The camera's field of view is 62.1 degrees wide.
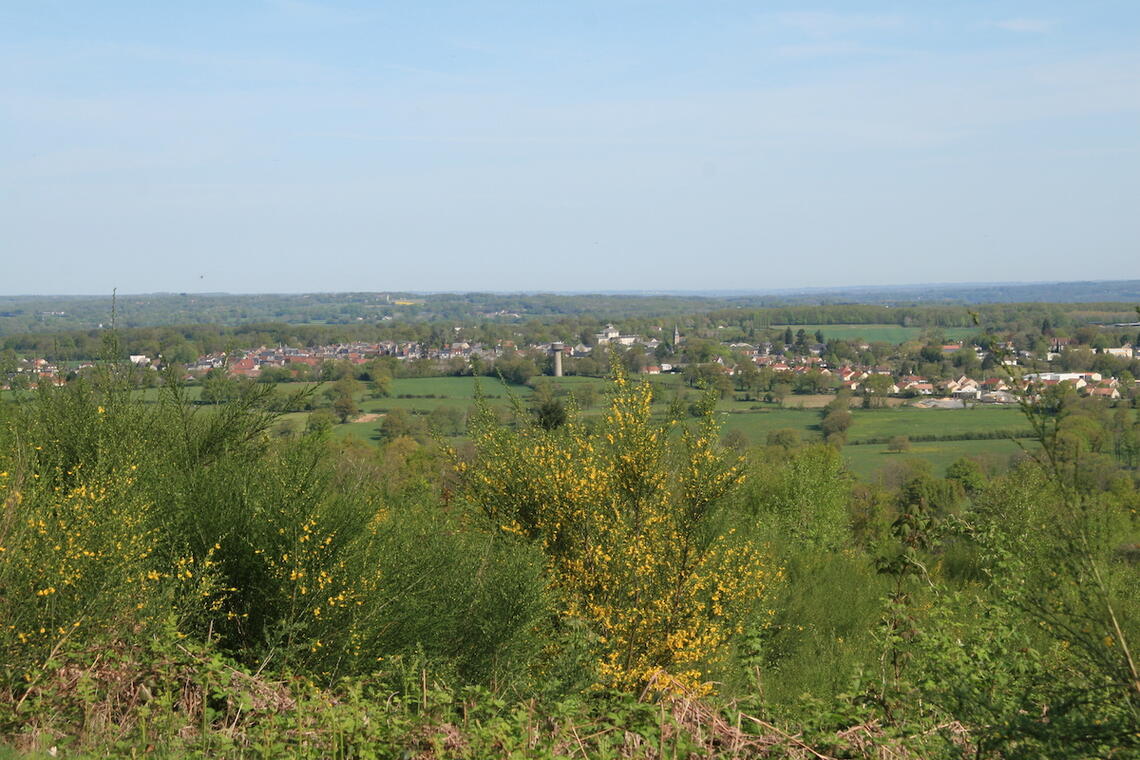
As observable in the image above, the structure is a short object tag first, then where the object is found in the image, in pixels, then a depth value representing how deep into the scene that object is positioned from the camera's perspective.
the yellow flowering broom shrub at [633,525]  12.31
